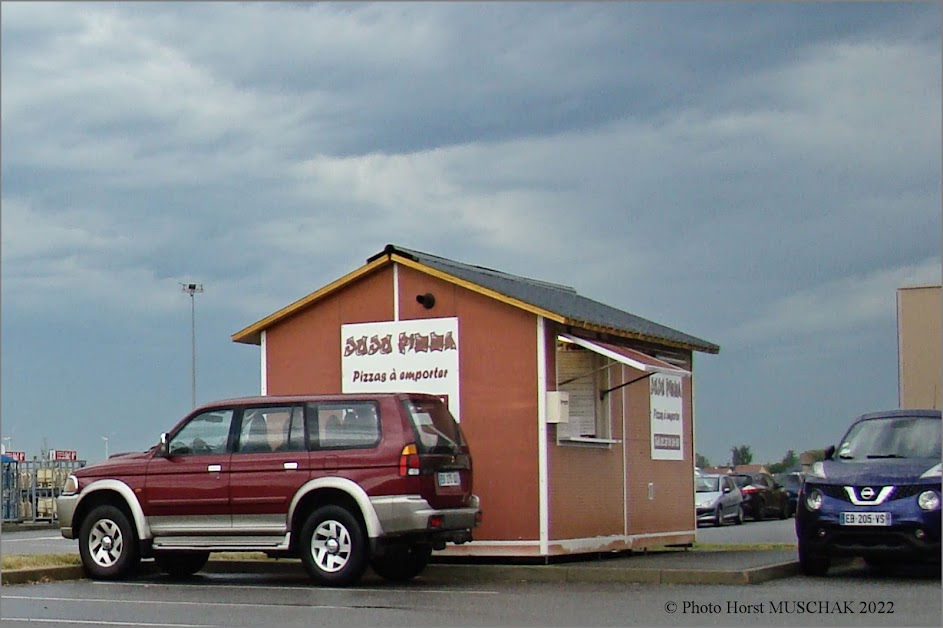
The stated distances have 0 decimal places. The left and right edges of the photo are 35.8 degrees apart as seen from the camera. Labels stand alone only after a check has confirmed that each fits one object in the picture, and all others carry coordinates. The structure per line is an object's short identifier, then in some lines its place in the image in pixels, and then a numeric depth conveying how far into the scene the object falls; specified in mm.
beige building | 27969
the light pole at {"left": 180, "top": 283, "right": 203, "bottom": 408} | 56938
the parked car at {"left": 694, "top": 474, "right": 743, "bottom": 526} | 35688
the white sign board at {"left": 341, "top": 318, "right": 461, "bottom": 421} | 17828
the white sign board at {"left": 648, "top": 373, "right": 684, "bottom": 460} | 20516
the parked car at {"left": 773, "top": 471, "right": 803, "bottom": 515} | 45406
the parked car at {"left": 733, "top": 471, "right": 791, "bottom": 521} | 39594
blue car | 14852
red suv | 14750
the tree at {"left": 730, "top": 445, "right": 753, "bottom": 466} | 104338
